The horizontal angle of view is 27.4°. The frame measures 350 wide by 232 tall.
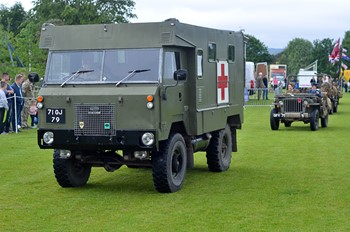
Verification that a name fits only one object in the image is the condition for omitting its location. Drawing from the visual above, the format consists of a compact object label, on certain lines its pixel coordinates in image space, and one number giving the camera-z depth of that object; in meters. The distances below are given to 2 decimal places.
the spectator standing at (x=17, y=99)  22.88
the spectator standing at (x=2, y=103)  21.72
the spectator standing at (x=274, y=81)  66.01
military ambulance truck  10.86
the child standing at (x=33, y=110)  24.19
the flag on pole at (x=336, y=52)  61.38
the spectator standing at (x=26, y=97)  24.34
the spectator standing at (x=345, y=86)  74.44
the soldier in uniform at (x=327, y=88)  29.41
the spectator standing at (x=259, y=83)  47.69
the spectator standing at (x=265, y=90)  46.63
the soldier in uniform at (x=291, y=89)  26.34
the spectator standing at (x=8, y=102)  22.60
